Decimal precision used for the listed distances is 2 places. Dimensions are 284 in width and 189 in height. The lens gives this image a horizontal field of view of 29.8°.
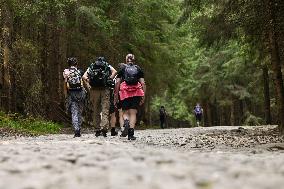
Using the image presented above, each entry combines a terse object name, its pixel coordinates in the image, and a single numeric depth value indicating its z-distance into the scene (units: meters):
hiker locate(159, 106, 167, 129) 39.05
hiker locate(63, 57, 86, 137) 13.66
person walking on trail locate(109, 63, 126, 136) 13.88
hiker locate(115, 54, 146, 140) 11.99
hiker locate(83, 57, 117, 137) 13.00
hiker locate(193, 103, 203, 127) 41.03
